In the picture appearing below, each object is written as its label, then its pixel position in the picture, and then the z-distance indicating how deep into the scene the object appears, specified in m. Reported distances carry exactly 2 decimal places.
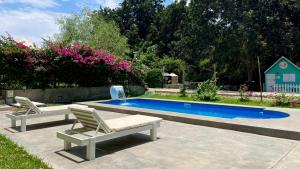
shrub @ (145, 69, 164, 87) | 22.30
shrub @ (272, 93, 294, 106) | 9.86
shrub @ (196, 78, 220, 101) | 12.09
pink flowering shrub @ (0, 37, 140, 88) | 11.36
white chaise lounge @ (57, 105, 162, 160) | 4.13
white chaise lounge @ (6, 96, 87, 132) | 6.07
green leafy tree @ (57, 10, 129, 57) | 23.94
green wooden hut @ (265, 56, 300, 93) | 15.98
